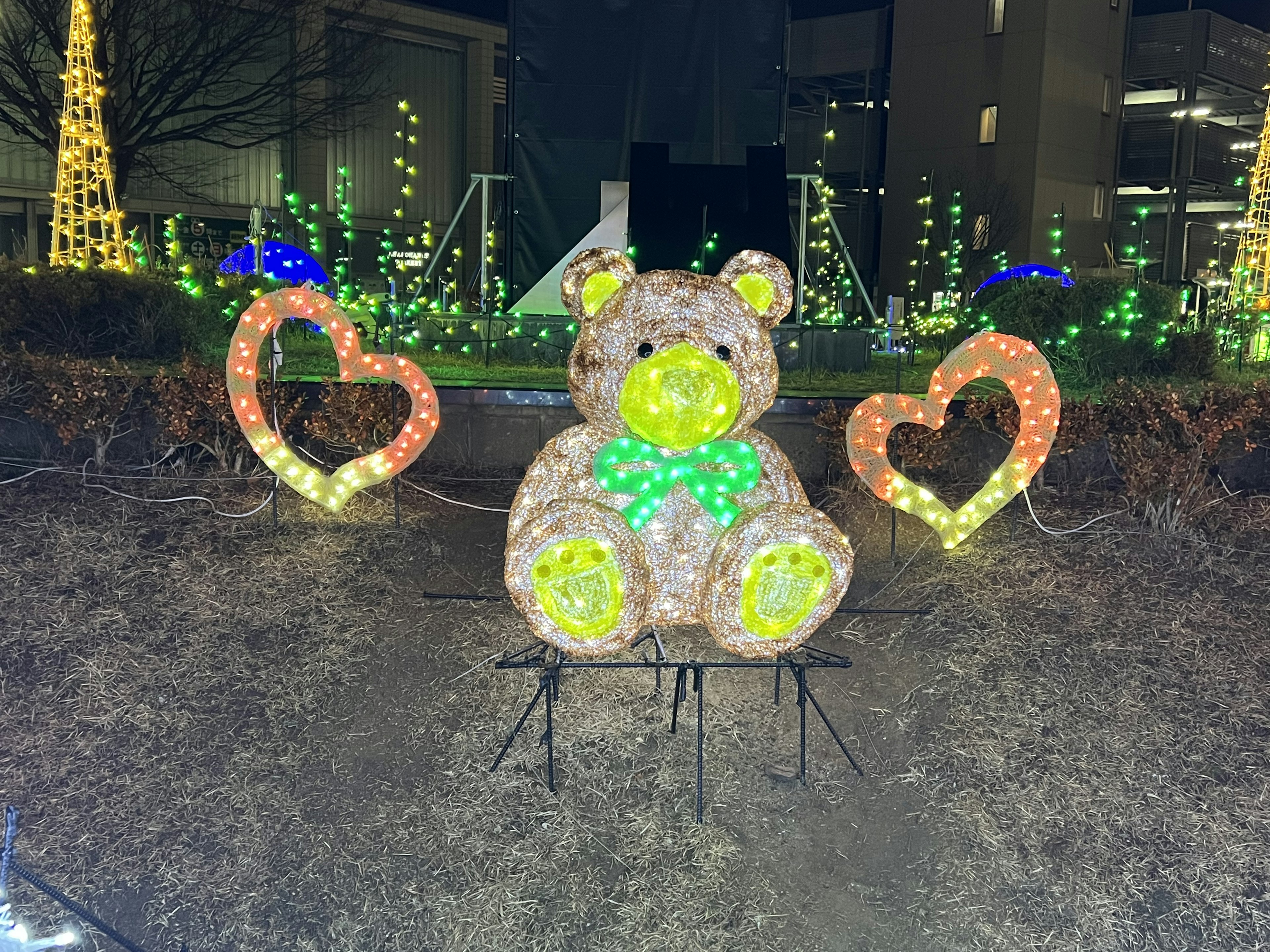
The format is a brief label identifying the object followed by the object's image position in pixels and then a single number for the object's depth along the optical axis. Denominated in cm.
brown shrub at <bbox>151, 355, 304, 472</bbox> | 559
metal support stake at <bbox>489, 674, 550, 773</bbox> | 327
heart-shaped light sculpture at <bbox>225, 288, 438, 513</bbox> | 430
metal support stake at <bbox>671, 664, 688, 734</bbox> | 362
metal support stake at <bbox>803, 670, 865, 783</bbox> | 334
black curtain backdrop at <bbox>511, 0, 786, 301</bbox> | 1005
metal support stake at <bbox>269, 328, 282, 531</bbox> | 514
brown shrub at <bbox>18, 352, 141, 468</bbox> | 561
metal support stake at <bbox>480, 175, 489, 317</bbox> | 976
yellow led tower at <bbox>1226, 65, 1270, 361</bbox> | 916
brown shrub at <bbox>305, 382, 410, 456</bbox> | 573
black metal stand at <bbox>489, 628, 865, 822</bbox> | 315
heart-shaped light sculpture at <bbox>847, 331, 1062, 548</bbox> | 394
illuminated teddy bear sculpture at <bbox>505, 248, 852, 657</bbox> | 293
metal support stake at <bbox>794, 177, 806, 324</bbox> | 914
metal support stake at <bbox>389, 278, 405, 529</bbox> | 519
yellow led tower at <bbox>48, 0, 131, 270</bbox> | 881
